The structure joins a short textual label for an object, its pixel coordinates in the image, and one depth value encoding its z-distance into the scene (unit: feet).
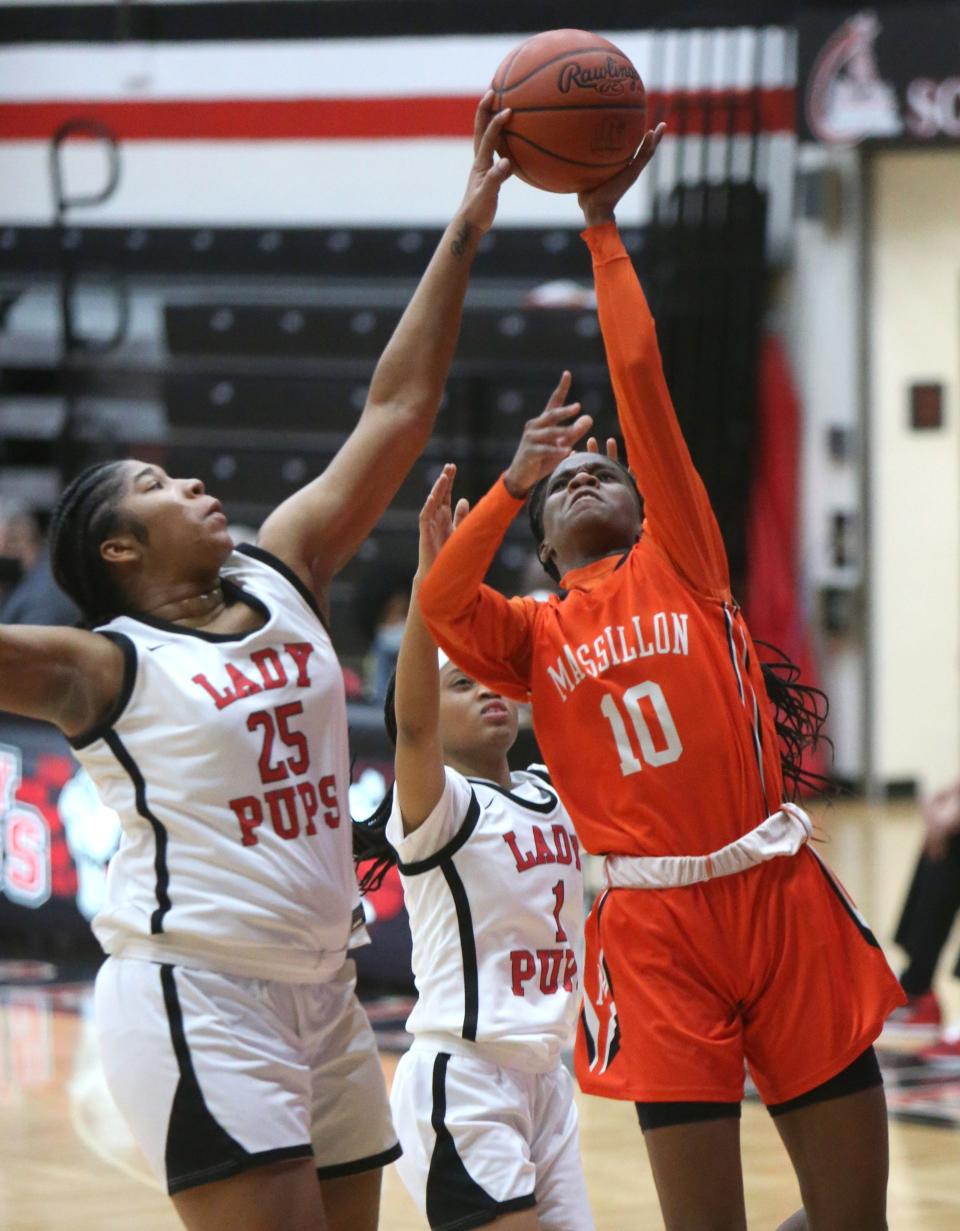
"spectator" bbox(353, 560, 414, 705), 70.49
